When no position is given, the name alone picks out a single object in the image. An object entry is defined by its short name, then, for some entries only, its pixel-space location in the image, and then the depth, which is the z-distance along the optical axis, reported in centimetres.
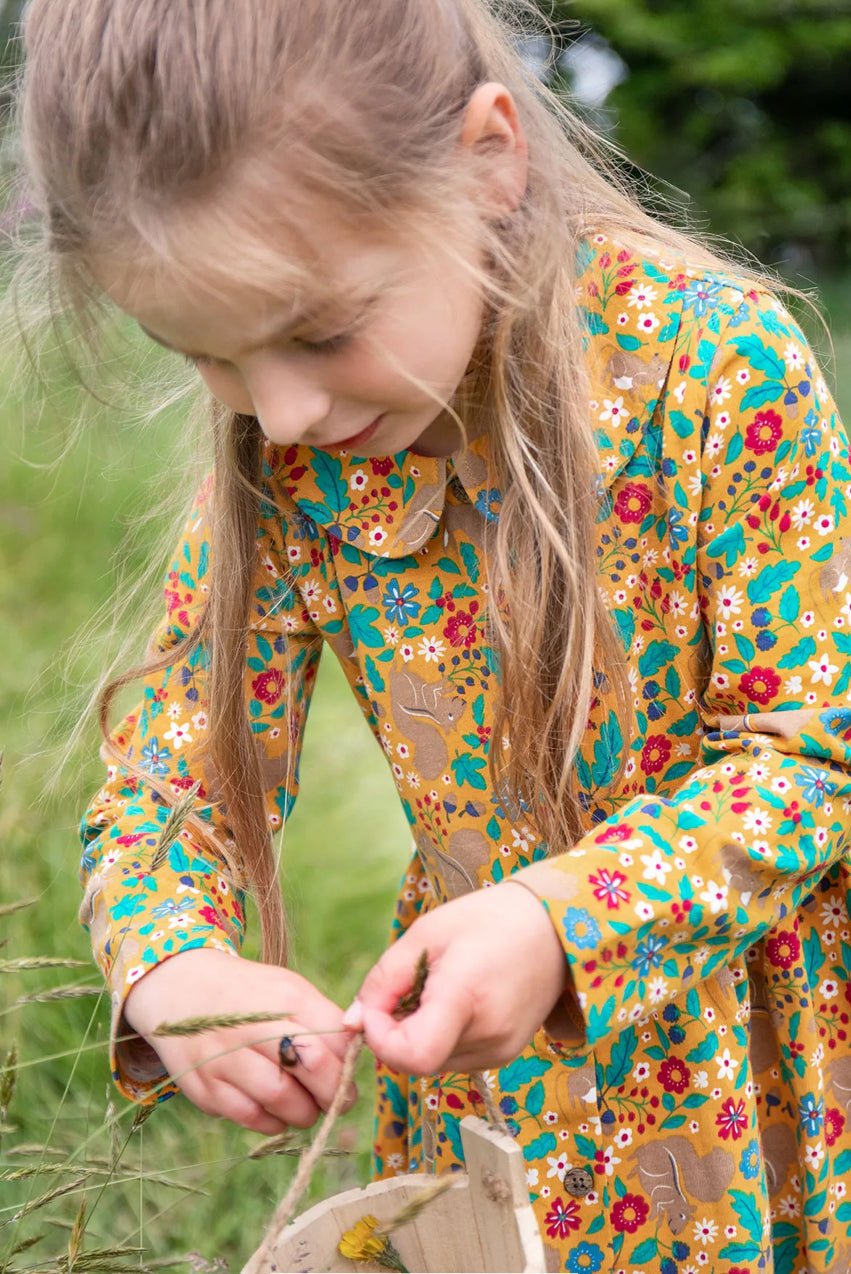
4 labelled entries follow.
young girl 101
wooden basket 92
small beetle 99
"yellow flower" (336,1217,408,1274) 100
